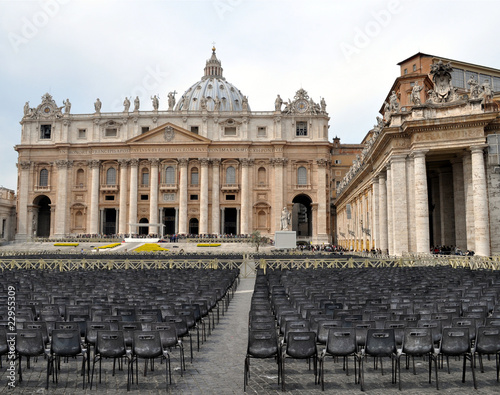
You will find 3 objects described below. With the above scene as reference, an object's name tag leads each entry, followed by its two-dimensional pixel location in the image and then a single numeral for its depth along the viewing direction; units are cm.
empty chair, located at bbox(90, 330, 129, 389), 764
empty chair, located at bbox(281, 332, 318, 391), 762
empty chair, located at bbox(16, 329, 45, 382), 766
